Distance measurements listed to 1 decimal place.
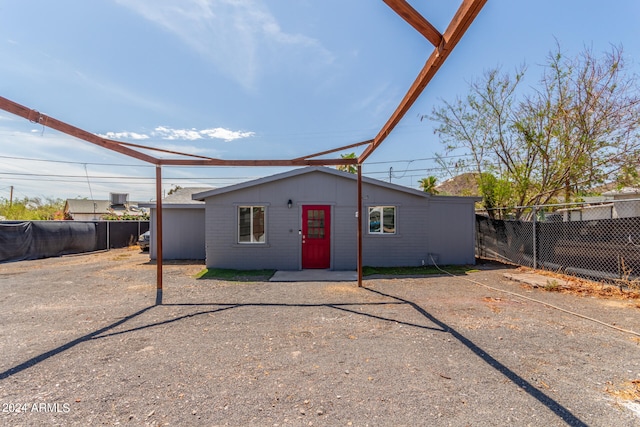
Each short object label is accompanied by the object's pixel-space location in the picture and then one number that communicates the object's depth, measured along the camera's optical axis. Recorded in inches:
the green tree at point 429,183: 824.0
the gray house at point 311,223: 382.3
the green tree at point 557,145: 365.7
